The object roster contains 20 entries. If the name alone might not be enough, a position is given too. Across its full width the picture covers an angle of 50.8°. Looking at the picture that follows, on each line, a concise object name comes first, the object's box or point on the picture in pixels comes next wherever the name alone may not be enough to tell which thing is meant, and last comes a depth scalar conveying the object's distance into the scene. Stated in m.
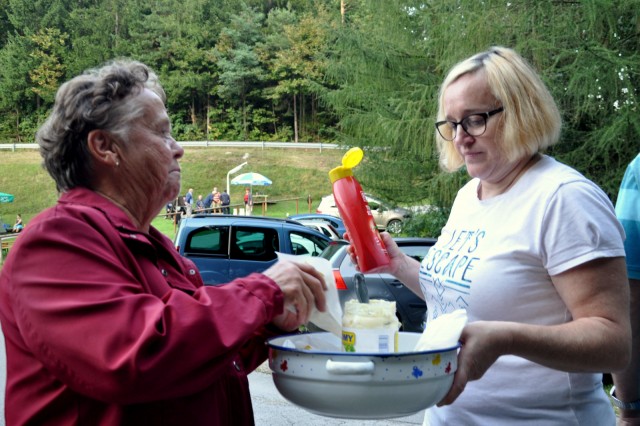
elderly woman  1.22
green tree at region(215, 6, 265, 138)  62.28
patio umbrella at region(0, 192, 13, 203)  32.87
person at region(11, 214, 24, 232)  24.80
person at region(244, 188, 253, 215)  31.70
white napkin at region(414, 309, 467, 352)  1.46
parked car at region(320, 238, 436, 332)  8.38
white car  17.88
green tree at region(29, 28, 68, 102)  62.28
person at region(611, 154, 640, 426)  2.21
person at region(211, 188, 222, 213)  30.73
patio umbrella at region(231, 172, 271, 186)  33.91
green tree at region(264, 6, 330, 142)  58.78
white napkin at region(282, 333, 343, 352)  1.70
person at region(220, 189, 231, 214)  30.97
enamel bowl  1.34
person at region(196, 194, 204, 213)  31.34
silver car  15.65
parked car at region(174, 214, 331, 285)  11.48
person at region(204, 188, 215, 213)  30.73
